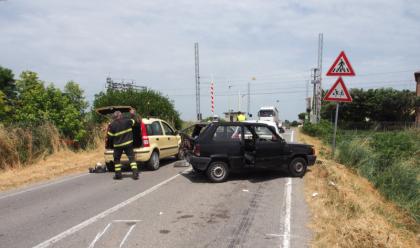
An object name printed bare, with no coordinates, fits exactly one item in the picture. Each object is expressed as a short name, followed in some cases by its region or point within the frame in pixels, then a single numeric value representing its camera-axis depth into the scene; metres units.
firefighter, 10.06
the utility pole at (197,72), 33.30
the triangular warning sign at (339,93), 11.32
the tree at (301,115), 84.83
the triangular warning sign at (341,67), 11.12
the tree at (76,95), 16.81
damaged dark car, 9.47
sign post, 11.14
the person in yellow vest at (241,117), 20.72
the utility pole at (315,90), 36.47
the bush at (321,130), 24.37
